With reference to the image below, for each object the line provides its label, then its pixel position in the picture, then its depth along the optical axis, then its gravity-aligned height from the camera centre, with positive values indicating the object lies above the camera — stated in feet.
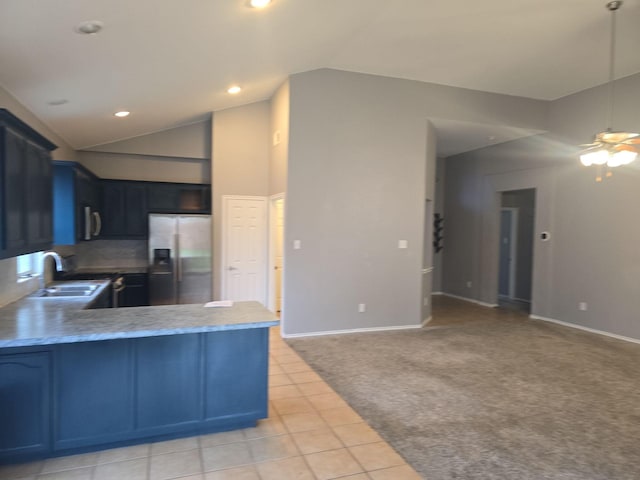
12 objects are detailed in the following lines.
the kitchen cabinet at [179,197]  20.33 +1.44
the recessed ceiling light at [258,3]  9.41 +5.40
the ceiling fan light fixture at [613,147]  12.53 +2.71
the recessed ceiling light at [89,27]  8.14 +4.16
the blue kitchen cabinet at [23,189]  7.97 +0.80
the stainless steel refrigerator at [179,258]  18.98 -1.64
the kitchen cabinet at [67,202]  14.65 +0.81
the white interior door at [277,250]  20.33 -1.28
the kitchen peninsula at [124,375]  7.64 -3.21
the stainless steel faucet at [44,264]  12.84 -1.40
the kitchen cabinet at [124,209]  19.67 +0.75
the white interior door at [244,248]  20.24 -1.18
